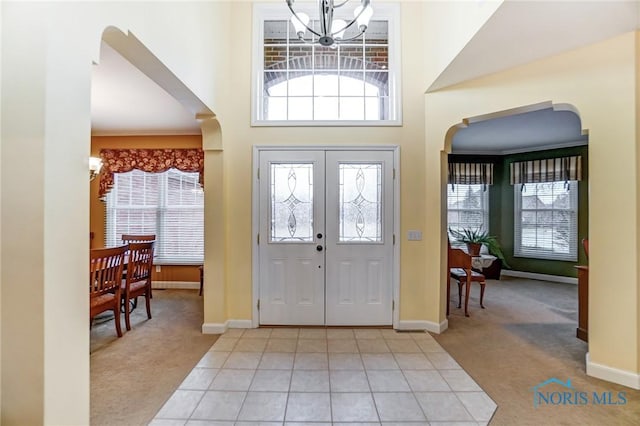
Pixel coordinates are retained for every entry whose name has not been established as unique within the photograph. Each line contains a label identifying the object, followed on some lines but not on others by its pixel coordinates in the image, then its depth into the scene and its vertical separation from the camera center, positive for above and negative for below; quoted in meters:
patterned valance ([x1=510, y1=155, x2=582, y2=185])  5.26 +0.84
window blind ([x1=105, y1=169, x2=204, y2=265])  5.01 +0.04
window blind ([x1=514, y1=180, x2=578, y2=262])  5.44 -0.09
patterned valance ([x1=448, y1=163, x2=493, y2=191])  6.11 +0.84
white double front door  3.34 -0.28
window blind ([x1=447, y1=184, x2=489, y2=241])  6.21 +0.17
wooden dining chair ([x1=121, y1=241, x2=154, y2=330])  3.30 -0.71
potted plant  5.77 -0.47
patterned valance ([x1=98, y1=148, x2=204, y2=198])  4.91 +0.86
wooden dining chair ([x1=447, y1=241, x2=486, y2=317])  3.78 -0.64
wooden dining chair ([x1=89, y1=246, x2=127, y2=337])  2.80 -0.65
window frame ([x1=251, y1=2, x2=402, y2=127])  3.32 +1.70
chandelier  2.10 +1.42
